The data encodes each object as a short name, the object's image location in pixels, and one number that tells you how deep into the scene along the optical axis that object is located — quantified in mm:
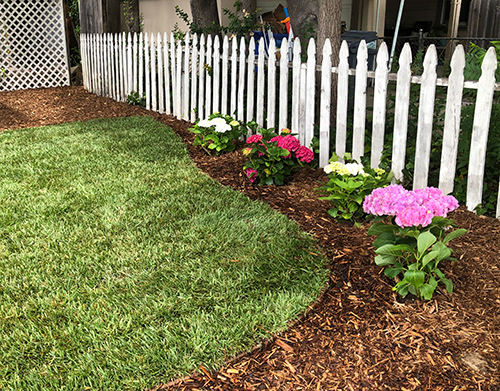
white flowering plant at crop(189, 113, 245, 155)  5586
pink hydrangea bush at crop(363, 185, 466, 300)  2846
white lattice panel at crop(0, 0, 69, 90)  10875
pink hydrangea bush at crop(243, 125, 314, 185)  4695
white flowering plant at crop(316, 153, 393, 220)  3834
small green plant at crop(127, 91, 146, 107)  8727
